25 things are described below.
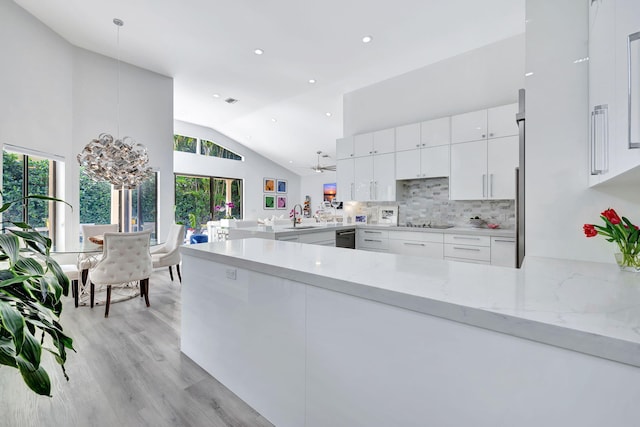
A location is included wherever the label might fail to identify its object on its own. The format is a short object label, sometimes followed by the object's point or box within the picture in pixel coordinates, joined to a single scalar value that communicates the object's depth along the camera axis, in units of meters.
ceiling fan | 9.84
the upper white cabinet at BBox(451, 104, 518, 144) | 3.53
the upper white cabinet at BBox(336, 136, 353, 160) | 5.14
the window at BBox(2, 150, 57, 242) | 3.52
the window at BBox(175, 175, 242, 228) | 9.52
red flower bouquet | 1.25
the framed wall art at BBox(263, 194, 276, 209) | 11.75
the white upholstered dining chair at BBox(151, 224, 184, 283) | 4.21
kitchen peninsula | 0.70
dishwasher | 4.40
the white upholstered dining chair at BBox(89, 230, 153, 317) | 3.20
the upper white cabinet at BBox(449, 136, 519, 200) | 3.54
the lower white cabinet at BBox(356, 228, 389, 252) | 4.31
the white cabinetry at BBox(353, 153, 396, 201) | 4.62
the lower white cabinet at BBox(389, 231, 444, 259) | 3.80
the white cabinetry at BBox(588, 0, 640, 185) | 0.72
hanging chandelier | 3.60
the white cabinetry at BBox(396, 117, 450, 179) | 4.09
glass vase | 1.26
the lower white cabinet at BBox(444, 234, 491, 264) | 3.45
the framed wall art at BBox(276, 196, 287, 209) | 12.19
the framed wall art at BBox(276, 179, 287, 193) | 12.23
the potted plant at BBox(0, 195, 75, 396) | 0.67
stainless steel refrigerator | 1.89
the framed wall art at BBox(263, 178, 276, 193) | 11.75
